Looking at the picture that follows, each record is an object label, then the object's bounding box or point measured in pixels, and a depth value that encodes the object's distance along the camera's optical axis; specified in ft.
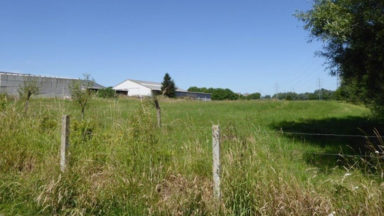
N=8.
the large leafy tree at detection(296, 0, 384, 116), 21.39
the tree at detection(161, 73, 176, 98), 218.48
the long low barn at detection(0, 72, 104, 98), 124.71
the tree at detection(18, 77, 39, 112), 40.14
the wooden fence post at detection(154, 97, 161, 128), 29.90
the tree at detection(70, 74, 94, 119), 33.80
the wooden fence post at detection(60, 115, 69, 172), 12.99
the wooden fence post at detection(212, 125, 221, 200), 10.41
